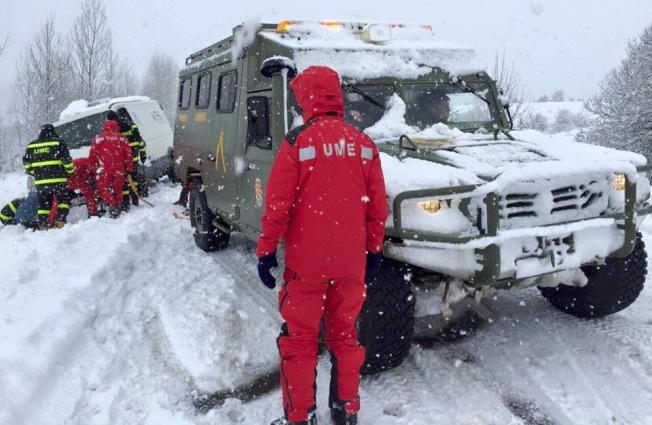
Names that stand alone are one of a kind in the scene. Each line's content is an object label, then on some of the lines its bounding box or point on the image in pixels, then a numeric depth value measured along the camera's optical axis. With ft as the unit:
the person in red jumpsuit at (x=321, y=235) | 8.74
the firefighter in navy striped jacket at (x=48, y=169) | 26.40
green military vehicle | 10.30
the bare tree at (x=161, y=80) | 212.64
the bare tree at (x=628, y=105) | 76.79
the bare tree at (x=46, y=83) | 84.69
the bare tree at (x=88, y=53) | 90.48
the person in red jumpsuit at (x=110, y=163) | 28.96
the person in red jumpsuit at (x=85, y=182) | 29.32
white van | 39.96
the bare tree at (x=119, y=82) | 98.89
